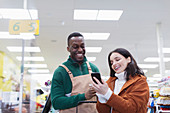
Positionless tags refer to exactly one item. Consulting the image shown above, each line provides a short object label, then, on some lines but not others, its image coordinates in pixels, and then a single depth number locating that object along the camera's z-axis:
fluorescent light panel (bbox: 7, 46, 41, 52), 6.18
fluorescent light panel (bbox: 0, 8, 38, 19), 5.56
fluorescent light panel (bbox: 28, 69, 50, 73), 13.20
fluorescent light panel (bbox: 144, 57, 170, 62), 11.16
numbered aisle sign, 5.41
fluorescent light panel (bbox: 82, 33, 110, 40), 7.43
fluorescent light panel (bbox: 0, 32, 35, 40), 5.64
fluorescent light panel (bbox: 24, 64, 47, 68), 11.51
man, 1.49
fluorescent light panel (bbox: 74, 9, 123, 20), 5.82
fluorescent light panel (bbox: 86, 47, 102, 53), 8.98
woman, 1.25
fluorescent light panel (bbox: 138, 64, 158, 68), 13.06
